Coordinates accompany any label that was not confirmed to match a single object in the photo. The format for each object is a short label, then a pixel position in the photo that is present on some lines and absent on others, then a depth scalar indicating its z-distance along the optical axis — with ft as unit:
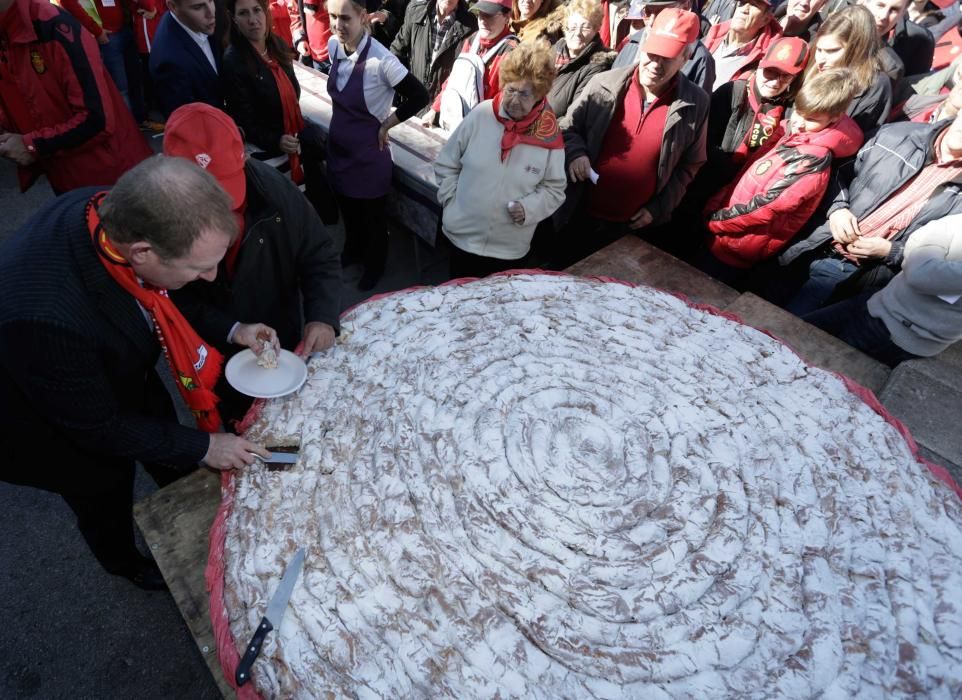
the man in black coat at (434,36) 12.17
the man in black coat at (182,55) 8.13
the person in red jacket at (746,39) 9.97
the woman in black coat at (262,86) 8.57
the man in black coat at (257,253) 4.90
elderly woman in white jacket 7.05
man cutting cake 3.72
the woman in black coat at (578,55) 9.20
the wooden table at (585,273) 4.42
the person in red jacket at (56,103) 6.85
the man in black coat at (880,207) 7.16
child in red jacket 7.45
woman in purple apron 8.68
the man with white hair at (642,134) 7.77
